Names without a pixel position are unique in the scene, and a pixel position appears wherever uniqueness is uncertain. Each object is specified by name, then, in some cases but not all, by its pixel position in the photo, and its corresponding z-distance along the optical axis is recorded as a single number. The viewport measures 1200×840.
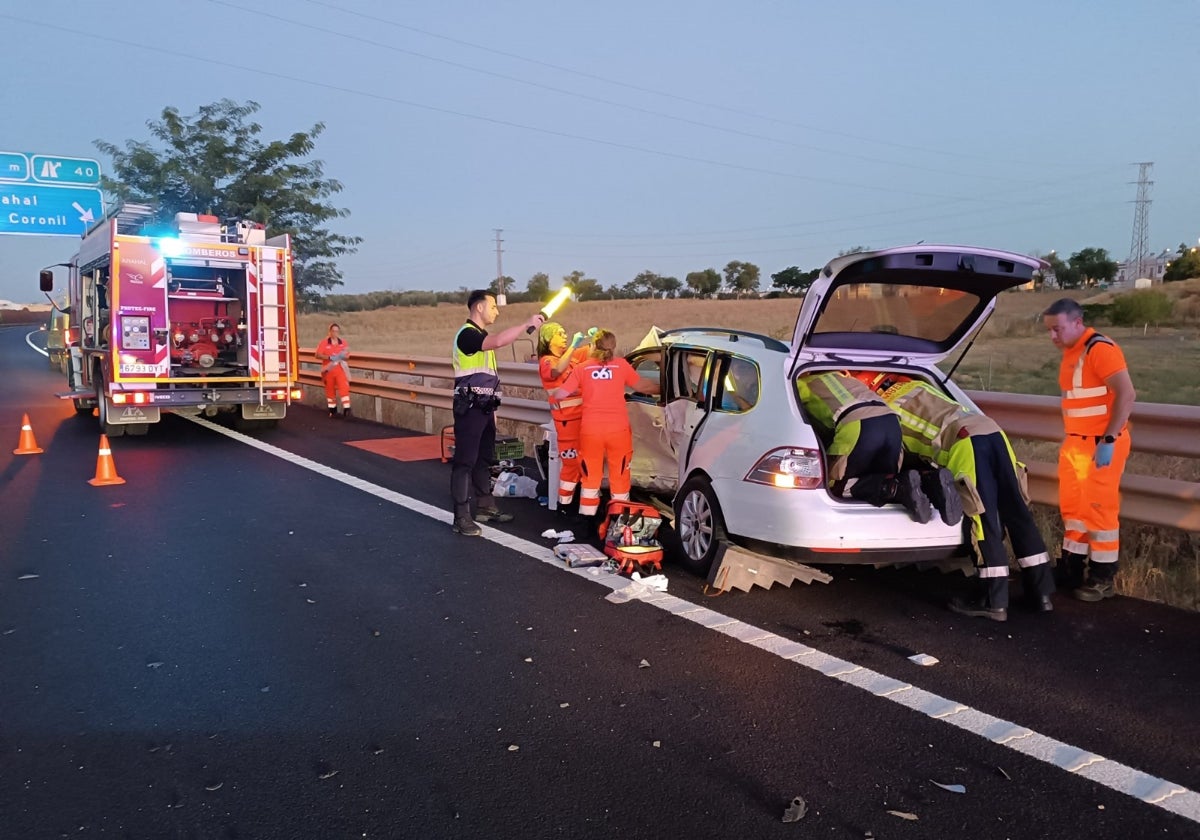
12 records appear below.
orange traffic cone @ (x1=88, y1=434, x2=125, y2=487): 8.90
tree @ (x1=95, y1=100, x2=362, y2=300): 24.33
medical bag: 5.77
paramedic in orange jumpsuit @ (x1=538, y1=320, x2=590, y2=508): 6.83
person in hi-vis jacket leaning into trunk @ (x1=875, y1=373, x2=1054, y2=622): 4.87
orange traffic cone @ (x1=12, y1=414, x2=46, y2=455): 10.79
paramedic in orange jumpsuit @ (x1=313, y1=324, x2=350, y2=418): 14.98
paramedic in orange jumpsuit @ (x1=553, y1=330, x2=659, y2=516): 6.25
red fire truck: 11.60
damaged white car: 4.82
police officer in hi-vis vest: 6.75
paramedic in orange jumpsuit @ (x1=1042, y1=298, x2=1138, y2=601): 4.99
